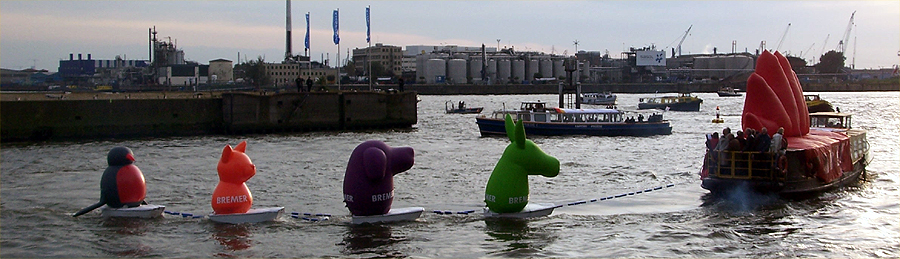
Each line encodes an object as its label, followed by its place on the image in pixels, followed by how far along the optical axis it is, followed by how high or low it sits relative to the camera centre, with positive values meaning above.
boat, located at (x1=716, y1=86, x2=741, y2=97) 154.31 -0.39
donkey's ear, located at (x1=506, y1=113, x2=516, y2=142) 17.93 -0.84
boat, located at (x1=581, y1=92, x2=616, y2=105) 104.69 -1.17
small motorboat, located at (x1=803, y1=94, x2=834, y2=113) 43.88 -0.82
